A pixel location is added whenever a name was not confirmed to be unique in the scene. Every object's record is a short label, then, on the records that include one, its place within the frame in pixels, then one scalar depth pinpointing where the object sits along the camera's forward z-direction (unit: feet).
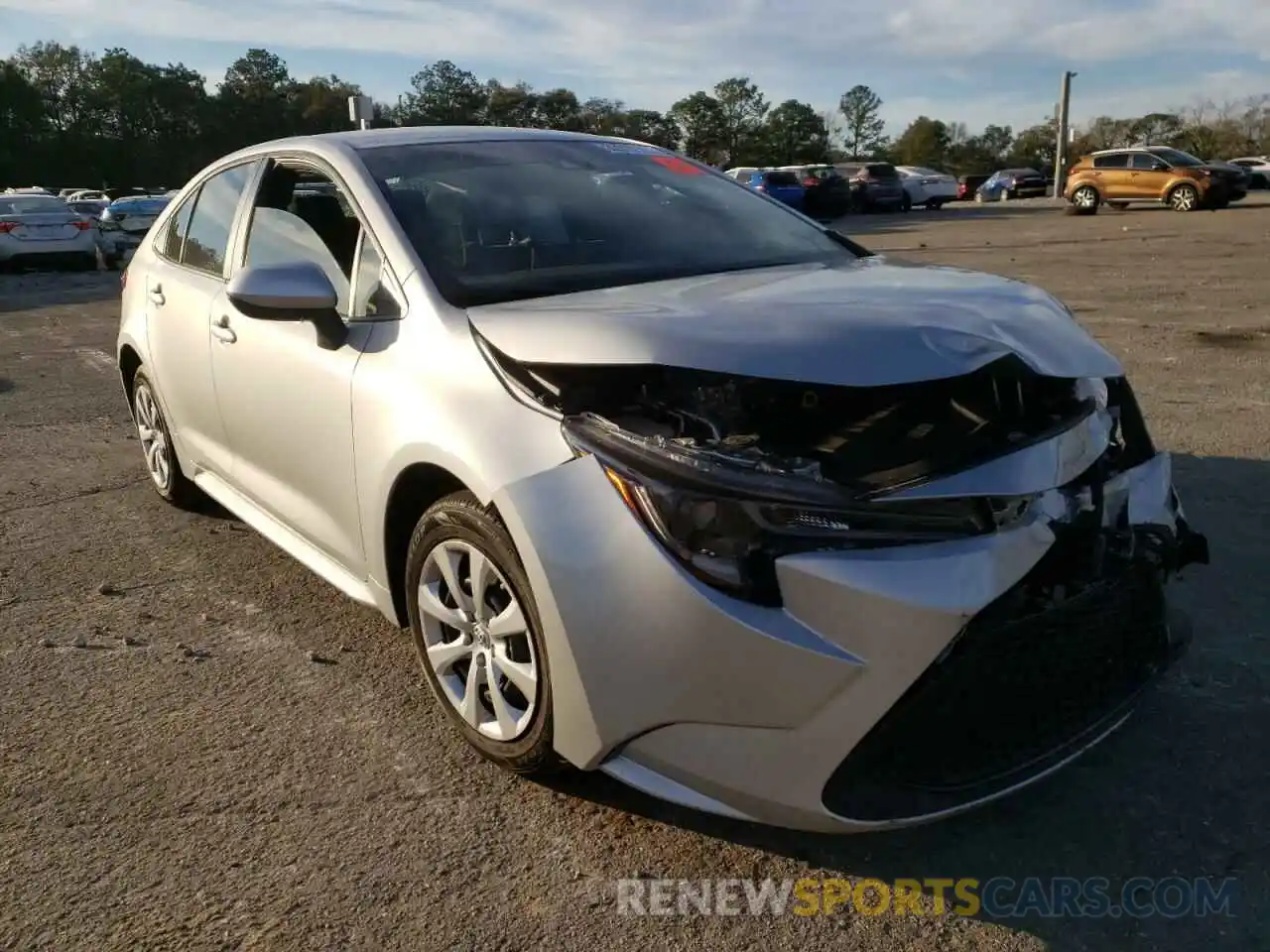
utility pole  141.38
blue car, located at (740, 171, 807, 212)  102.32
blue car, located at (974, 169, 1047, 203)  149.69
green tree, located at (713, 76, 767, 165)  324.91
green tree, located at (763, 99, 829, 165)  311.06
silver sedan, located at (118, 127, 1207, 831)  6.88
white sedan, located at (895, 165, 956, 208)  123.65
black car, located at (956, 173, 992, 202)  159.10
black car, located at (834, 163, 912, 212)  115.65
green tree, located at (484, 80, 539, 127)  267.18
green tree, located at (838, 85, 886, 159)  365.81
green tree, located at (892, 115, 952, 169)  299.99
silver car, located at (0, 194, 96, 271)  64.23
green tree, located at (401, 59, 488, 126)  272.51
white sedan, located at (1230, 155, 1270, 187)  134.31
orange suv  85.56
